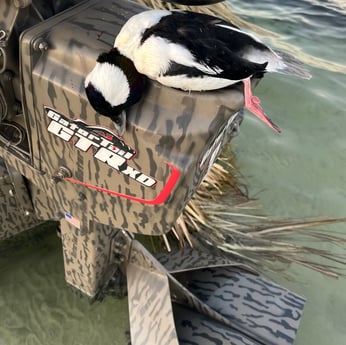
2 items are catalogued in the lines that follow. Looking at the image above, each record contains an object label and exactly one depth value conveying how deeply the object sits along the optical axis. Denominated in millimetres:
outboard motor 573
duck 540
